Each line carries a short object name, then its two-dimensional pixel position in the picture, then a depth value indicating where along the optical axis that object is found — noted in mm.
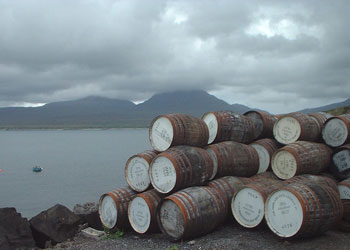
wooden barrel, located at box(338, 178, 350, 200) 8039
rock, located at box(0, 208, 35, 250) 9109
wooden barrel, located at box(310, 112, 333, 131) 10578
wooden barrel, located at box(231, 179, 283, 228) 7750
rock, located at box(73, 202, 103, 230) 10602
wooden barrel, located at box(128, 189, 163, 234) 8211
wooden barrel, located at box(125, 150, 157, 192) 8883
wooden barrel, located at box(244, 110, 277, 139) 11258
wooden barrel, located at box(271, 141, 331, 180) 8898
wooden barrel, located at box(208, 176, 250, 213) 8367
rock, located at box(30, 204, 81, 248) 9734
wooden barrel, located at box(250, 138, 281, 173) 10289
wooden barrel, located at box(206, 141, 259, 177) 9250
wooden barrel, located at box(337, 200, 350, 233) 7848
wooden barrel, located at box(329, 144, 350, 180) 9156
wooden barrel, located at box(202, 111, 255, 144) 10156
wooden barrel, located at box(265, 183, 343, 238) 6891
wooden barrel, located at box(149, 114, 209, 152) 8906
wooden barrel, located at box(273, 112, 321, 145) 10117
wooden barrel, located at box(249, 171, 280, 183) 8885
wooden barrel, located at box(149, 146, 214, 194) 8141
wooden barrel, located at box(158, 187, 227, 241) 7547
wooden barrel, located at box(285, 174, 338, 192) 8037
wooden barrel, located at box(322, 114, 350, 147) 9664
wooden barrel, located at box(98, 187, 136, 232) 8820
